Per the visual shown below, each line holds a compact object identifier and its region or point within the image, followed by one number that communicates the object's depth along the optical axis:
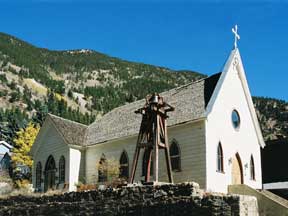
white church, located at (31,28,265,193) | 31.20
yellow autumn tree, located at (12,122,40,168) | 57.44
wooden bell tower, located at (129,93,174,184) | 27.41
